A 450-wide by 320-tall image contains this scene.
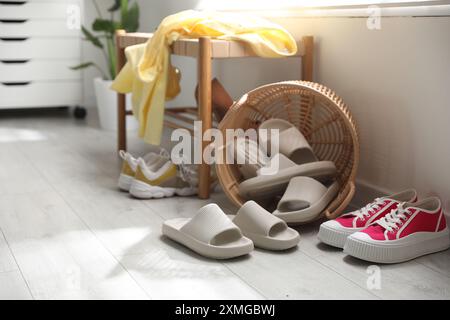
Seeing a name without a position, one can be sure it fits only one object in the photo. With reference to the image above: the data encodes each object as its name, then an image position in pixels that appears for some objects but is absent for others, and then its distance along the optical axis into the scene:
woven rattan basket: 1.77
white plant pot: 3.19
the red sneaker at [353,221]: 1.57
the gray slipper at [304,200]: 1.69
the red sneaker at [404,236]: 1.48
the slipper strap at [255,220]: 1.57
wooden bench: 1.97
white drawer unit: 3.48
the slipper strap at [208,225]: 1.51
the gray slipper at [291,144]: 1.96
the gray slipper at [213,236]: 1.49
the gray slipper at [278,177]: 1.83
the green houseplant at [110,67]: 3.10
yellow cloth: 2.08
